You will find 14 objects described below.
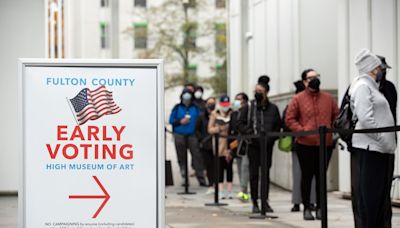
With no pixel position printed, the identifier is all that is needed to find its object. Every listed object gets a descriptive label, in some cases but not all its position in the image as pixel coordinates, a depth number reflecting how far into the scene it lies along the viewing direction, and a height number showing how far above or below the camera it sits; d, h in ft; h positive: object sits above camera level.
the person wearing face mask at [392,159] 30.91 -1.31
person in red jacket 41.63 -0.19
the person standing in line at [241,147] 50.60 -1.60
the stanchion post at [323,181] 30.86 -2.07
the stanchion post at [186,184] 60.29 -4.13
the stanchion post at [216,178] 51.96 -3.30
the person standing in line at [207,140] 61.36 -1.52
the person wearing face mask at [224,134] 56.18 -1.16
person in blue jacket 64.44 -0.57
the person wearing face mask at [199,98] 66.66 +1.25
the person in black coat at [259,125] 46.57 -0.44
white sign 20.98 -0.51
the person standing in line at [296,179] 45.91 -2.94
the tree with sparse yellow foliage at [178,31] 178.70 +15.55
